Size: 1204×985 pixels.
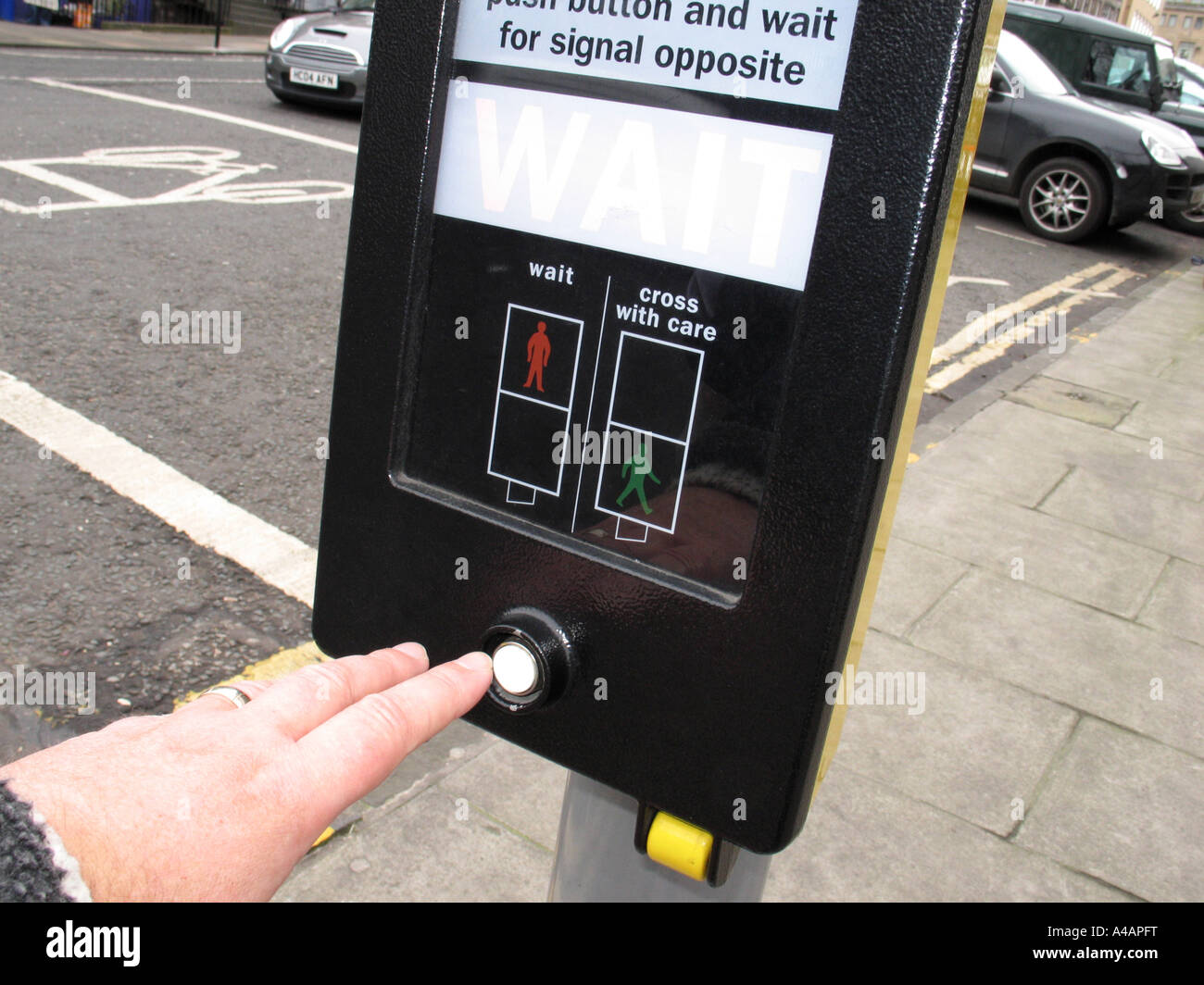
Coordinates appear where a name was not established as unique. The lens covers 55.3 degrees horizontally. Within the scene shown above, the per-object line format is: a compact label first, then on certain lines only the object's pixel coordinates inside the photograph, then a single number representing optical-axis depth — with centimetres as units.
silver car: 938
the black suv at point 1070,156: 931
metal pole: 113
